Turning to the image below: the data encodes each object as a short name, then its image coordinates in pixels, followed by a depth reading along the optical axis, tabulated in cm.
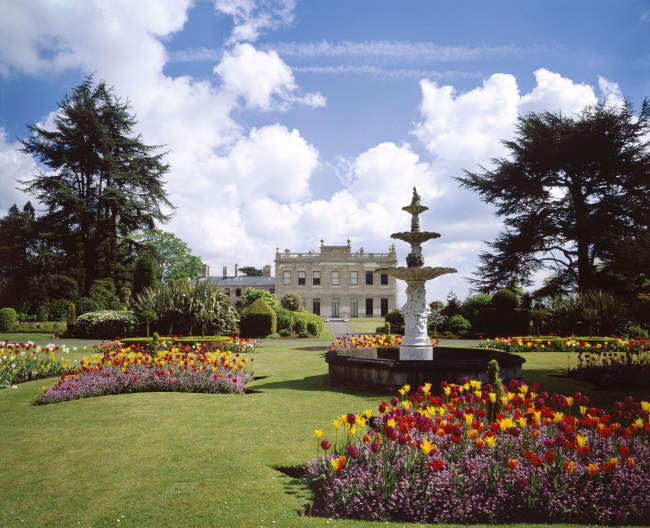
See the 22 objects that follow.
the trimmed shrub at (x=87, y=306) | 2639
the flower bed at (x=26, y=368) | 926
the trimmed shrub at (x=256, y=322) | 2211
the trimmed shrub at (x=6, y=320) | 2500
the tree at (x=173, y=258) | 4022
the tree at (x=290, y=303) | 3703
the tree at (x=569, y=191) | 2220
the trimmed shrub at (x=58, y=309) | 2905
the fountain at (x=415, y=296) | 908
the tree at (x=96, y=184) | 3072
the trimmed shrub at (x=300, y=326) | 2421
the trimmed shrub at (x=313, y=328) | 2469
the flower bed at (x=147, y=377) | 775
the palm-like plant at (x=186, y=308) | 1825
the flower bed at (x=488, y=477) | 331
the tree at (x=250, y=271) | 8481
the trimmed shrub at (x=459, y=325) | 2333
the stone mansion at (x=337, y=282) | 5641
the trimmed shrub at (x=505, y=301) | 2214
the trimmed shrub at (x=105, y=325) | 2044
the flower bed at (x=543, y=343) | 1578
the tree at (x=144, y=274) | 2617
